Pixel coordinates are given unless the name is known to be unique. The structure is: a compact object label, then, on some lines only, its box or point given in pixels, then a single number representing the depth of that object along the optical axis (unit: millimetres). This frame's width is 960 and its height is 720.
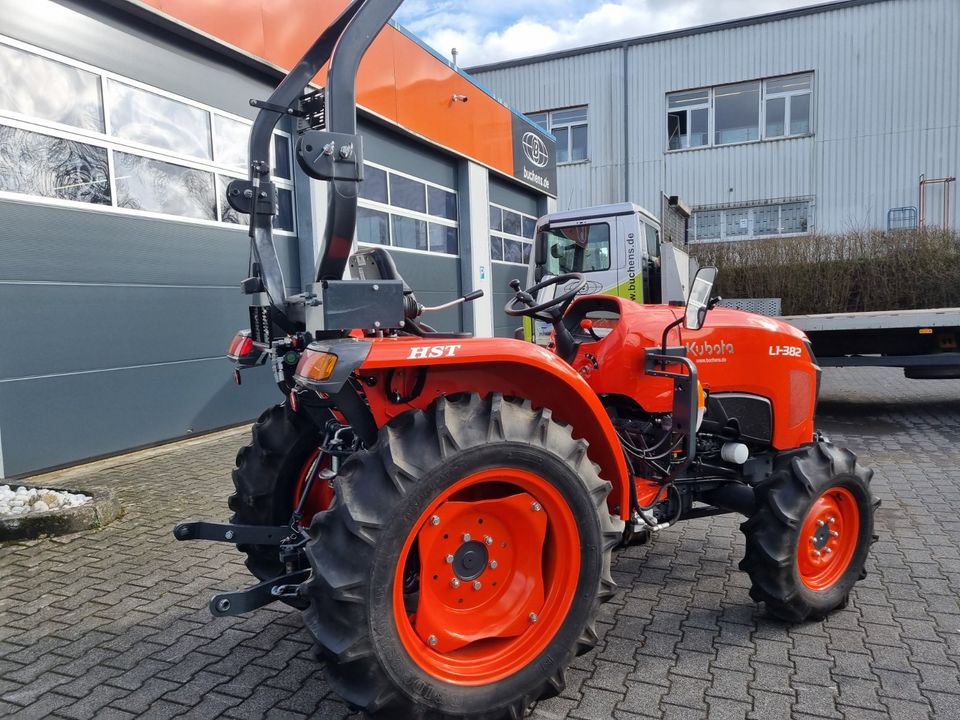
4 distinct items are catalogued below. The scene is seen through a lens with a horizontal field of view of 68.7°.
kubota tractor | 2014
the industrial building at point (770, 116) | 16500
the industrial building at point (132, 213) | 5336
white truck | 7340
